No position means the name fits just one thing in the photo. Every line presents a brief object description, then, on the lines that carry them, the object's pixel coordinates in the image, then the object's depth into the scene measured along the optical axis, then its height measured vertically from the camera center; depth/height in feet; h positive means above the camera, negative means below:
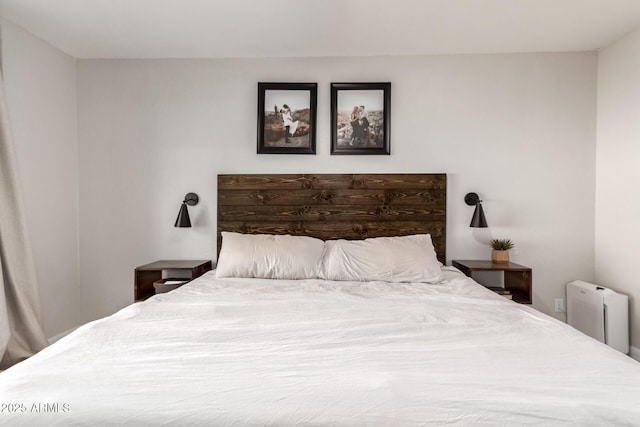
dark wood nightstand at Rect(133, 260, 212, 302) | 9.43 -1.78
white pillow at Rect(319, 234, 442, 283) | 8.46 -1.32
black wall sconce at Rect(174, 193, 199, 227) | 10.12 -0.42
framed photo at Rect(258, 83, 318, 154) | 10.47 +2.36
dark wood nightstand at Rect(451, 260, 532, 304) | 9.16 -1.72
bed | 3.09 -1.68
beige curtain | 7.99 -1.64
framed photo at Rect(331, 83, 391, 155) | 10.39 +2.31
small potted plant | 9.87 -1.19
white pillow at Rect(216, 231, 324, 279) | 8.73 -1.29
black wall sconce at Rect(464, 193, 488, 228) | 9.75 -0.34
